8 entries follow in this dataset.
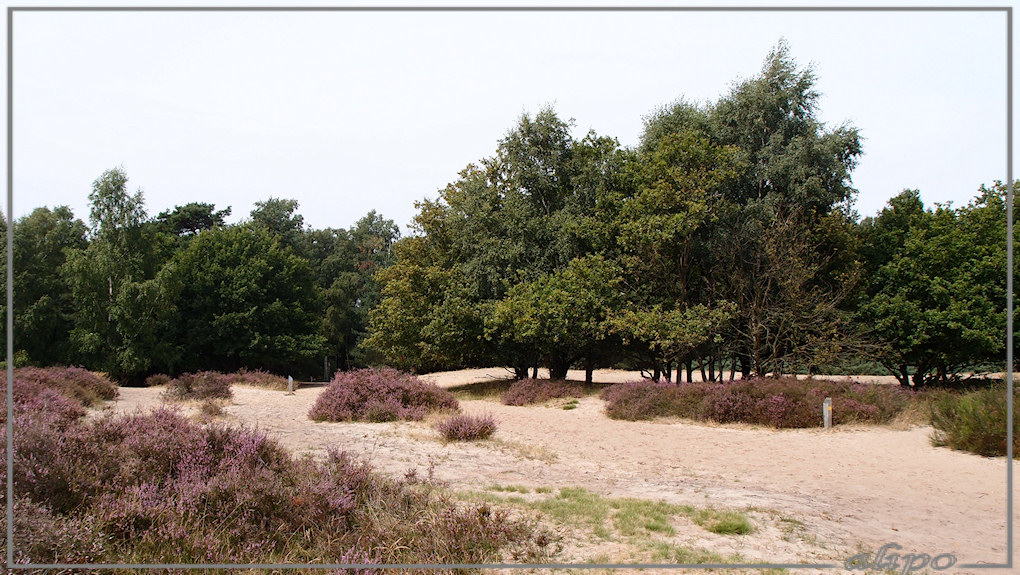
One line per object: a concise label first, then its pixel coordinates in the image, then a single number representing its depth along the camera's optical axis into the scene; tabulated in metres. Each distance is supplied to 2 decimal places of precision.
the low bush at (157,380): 26.00
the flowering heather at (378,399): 13.98
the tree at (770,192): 19.53
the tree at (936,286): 18.62
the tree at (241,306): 35.09
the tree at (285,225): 42.22
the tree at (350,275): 47.75
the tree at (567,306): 19.86
